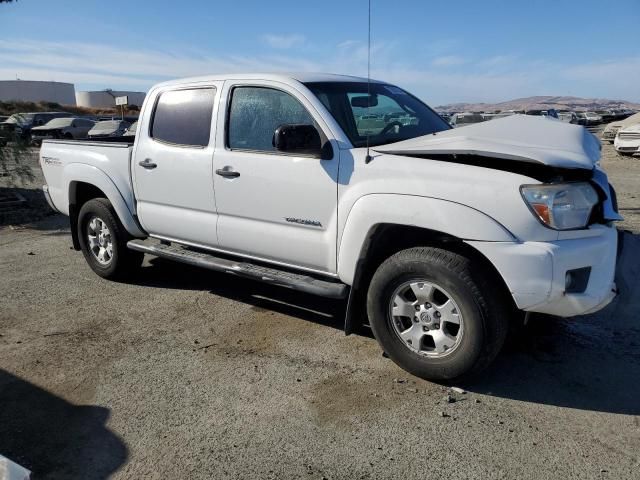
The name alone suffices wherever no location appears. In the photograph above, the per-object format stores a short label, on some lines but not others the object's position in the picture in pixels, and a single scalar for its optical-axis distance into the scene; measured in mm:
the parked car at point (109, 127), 27494
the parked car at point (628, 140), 16359
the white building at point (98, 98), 83250
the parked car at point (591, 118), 46000
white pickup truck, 3131
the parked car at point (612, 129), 20078
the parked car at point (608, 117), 48969
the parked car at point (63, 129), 29922
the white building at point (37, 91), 77000
